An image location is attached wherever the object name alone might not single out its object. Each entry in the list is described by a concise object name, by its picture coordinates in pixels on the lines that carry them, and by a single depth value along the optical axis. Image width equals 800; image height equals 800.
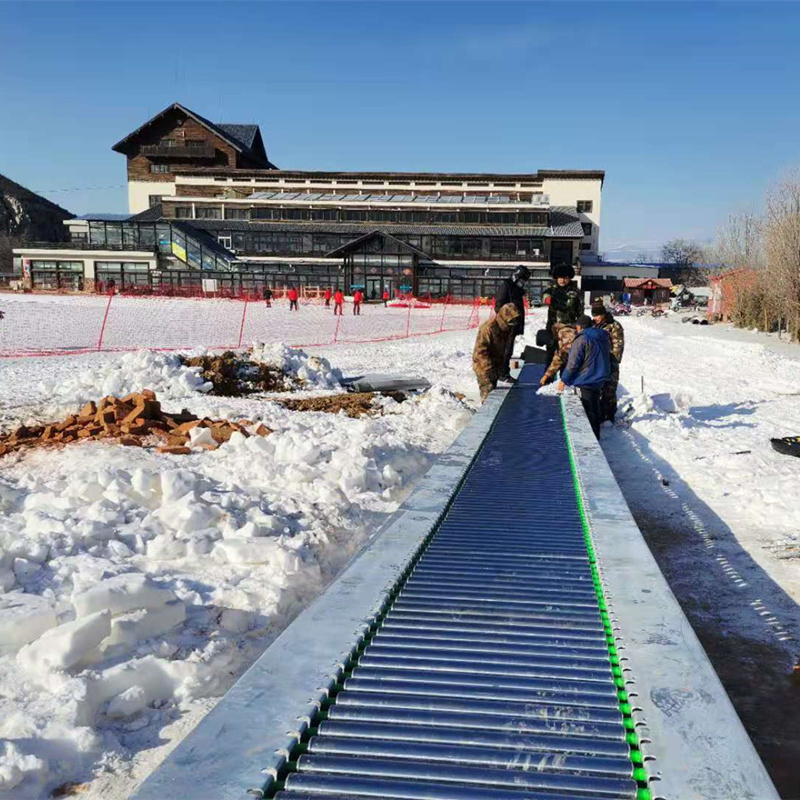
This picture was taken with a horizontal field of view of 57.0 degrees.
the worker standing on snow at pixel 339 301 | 36.38
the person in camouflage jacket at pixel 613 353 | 9.61
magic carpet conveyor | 2.10
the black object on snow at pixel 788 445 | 8.21
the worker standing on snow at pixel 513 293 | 10.27
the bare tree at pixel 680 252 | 108.88
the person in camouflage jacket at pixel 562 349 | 10.16
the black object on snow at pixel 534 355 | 14.79
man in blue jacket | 8.70
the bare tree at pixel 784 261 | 27.77
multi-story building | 57.22
